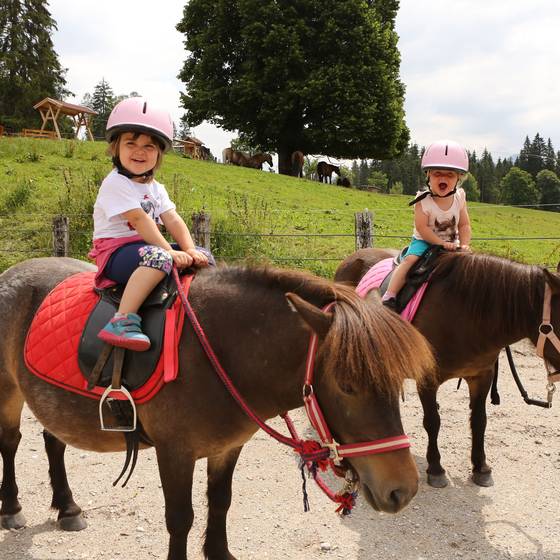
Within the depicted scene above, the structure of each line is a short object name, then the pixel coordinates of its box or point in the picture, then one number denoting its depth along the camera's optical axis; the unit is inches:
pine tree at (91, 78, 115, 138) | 2875.7
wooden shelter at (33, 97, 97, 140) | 981.2
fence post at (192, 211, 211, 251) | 349.4
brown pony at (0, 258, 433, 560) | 70.2
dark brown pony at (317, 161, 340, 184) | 1268.5
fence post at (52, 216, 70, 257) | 350.0
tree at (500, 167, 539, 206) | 3385.8
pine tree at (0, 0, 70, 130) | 1362.0
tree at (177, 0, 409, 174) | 998.4
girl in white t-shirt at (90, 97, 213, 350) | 90.2
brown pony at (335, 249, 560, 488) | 132.7
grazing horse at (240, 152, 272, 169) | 1164.5
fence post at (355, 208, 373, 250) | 354.6
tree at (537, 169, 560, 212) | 3503.9
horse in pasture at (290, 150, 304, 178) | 1098.7
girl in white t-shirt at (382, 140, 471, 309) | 151.9
